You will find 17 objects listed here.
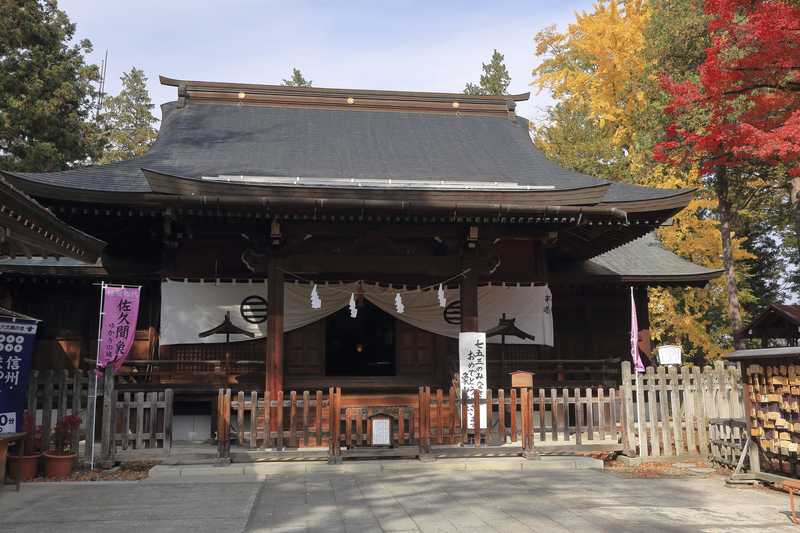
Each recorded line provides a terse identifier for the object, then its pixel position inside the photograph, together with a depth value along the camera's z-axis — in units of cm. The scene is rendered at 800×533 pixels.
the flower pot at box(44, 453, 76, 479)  838
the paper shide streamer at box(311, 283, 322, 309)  1123
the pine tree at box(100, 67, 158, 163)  3931
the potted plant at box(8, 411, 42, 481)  813
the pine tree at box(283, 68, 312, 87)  4459
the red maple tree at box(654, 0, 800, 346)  1386
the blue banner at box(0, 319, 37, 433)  795
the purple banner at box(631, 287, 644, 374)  1301
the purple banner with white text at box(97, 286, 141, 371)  968
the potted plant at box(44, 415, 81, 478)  838
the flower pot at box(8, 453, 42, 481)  812
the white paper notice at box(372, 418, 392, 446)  933
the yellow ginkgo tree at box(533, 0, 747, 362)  1994
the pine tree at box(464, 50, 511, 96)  4009
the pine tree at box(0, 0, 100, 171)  2111
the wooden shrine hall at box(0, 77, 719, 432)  1027
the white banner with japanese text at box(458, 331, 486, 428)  1045
